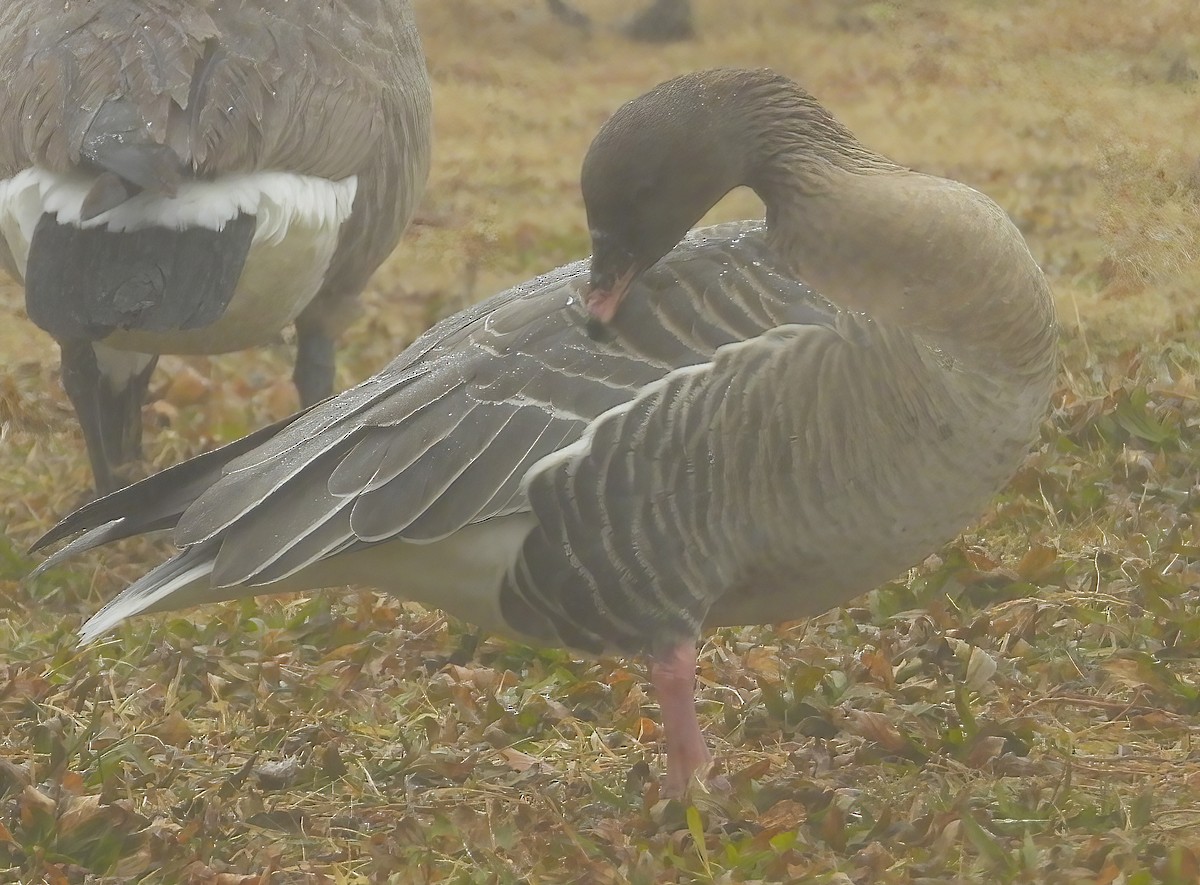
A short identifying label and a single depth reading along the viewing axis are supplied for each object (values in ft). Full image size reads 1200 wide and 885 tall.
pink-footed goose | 24.68
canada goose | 36.40
